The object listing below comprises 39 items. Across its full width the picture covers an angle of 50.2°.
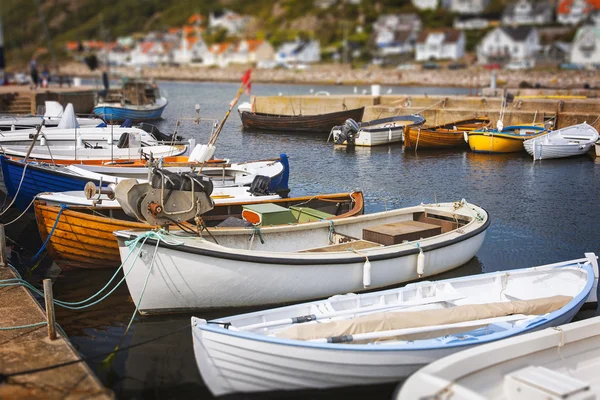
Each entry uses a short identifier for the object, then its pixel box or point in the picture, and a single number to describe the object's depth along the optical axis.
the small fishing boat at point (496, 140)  26.41
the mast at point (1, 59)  51.38
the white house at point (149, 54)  165.62
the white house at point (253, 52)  138.25
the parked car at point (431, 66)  102.07
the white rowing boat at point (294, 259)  9.03
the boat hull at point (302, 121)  33.75
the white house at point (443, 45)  115.44
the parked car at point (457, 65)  99.44
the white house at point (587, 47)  102.44
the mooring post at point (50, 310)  7.68
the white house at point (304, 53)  128.62
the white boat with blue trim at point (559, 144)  25.03
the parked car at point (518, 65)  93.69
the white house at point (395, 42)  125.75
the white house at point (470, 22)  138.50
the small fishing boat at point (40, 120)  22.25
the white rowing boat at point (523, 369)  5.54
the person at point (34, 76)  40.75
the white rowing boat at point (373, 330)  6.73
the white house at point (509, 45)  109.38
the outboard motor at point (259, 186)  13.85
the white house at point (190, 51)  156.12
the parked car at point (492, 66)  95.36
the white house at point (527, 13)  138.50
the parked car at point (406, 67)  99.91
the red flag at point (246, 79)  10.52
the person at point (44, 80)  43.31
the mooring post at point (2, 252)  10.59
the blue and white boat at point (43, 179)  14.50
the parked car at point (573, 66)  91.81
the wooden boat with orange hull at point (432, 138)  27.62
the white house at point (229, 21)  173.38
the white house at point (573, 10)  136.00
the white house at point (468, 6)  152.00
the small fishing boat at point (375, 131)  27.27
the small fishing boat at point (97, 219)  10.89
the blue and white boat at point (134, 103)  33.81
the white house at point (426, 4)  155.50
